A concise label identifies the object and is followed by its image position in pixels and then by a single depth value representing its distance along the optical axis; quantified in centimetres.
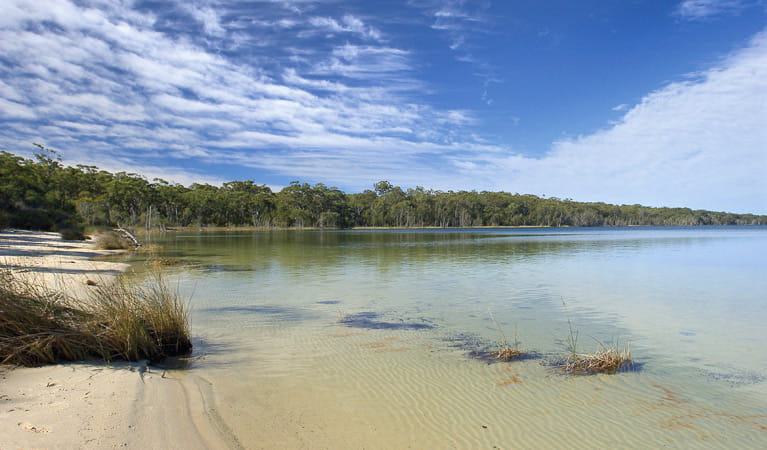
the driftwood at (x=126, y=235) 3210
